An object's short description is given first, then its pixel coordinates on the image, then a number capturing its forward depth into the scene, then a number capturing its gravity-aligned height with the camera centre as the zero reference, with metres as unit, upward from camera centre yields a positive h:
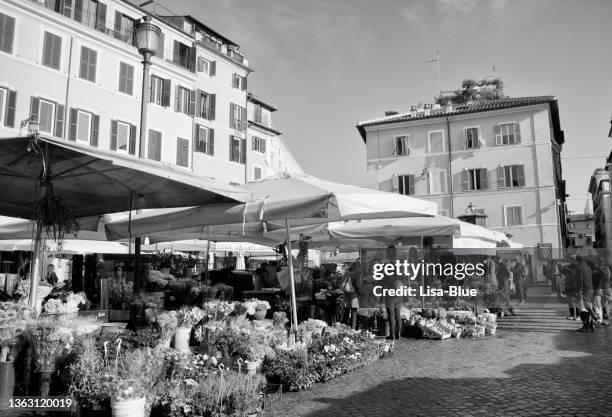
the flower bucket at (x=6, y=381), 4.74 -1.00
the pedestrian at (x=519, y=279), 17.31 -0.25
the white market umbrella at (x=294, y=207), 6.36 +0.88
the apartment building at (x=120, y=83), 22.19 +10.46
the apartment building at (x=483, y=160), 35.91 +8.62
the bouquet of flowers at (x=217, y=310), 6.28 -0.44
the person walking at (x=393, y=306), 10.46 -0.69
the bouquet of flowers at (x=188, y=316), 6.01 -0.49
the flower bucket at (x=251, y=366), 6.00 -1.10
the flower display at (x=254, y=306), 6.73 -0.44
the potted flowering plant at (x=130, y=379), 4.34 -0.94
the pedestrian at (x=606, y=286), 12.96 -0.38
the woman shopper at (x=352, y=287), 10.50 -0.28
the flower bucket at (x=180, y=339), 5.94 -0.76
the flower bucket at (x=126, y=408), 4.32 -1.15
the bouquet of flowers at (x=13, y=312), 4.79 -0.35
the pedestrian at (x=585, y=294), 11.77 -0.55
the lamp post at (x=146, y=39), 9.73 +4.65
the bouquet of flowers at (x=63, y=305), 5.72 -0.34
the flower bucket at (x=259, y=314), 7.29 -0.58
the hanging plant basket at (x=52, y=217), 5.70 +0.69
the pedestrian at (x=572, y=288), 13.42 -0.46
